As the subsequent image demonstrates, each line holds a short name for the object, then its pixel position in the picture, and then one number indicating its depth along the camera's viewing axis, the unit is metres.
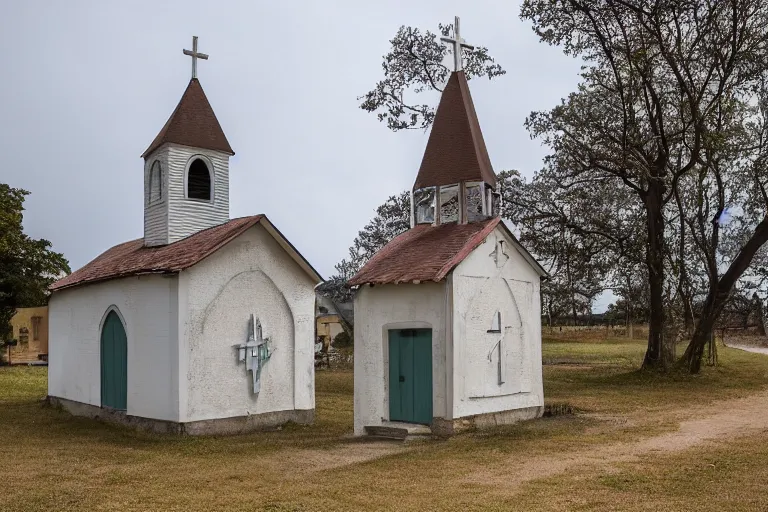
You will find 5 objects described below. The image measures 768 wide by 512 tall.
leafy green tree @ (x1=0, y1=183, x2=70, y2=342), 36.64
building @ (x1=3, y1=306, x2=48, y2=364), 36.59
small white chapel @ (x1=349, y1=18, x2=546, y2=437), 14.30
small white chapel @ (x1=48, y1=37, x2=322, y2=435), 14.97
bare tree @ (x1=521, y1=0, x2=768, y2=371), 23.55
